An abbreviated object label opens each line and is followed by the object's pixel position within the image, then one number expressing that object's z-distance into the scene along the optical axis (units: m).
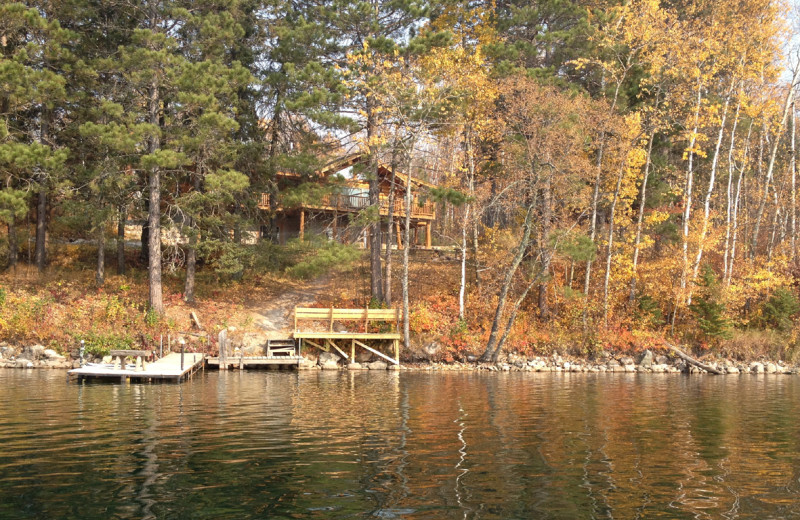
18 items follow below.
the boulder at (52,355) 24.17
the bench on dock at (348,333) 26.12
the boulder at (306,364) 26.02
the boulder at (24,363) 23.61
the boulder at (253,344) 26.58
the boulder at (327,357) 26.45
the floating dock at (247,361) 25.02
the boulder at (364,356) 27.05
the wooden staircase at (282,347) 26.00
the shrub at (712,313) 27.81
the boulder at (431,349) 27.20
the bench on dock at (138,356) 19.72
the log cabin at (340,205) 27.88
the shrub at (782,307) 29.16
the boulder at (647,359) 27.82
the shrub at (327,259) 25.50
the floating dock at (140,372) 19.81
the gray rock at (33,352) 24.11
